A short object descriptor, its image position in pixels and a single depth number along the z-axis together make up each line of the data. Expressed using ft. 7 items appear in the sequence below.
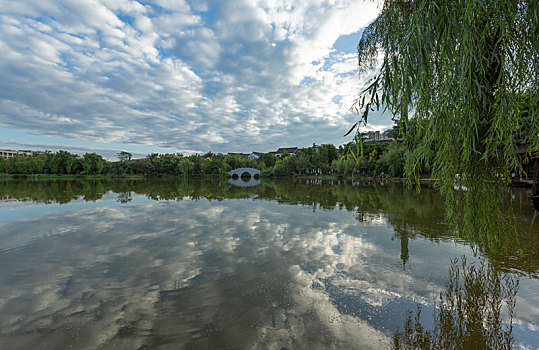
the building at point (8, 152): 399.36
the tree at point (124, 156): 271.10
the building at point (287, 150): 416.38
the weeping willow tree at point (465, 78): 7.41
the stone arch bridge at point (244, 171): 248.11
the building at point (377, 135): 298.11
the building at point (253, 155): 427.66
